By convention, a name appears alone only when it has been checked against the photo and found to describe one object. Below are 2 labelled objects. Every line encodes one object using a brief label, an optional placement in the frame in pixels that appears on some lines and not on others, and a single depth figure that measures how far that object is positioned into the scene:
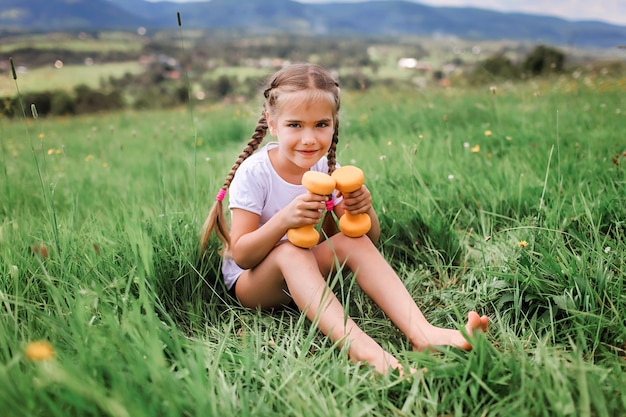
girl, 1.47
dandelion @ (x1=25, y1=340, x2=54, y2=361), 0.88
